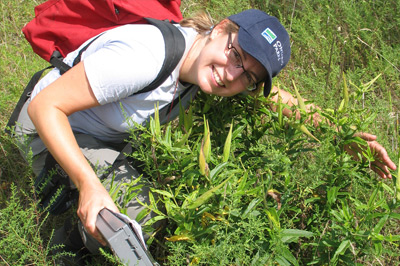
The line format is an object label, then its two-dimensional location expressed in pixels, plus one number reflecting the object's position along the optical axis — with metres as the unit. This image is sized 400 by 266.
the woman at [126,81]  1.86
